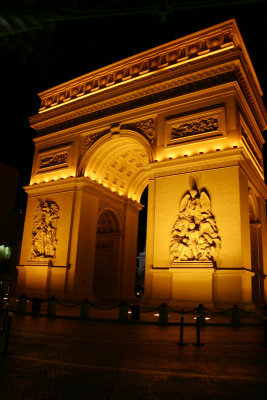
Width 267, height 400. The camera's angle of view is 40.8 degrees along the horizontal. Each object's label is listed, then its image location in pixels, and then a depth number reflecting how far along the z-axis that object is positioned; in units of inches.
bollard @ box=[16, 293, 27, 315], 649.1
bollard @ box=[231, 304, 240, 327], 570.6
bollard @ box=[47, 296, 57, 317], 628.7
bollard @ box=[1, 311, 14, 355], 308.0
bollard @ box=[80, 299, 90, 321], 602.5
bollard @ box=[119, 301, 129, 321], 584.4
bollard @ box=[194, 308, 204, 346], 380.8
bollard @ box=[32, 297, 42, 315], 647.8
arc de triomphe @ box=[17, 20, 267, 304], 745.6
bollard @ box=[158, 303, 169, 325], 553.3
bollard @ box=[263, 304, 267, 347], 406.8
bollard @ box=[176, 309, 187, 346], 379.8
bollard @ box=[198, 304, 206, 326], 518.5
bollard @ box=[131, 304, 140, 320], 591.2
